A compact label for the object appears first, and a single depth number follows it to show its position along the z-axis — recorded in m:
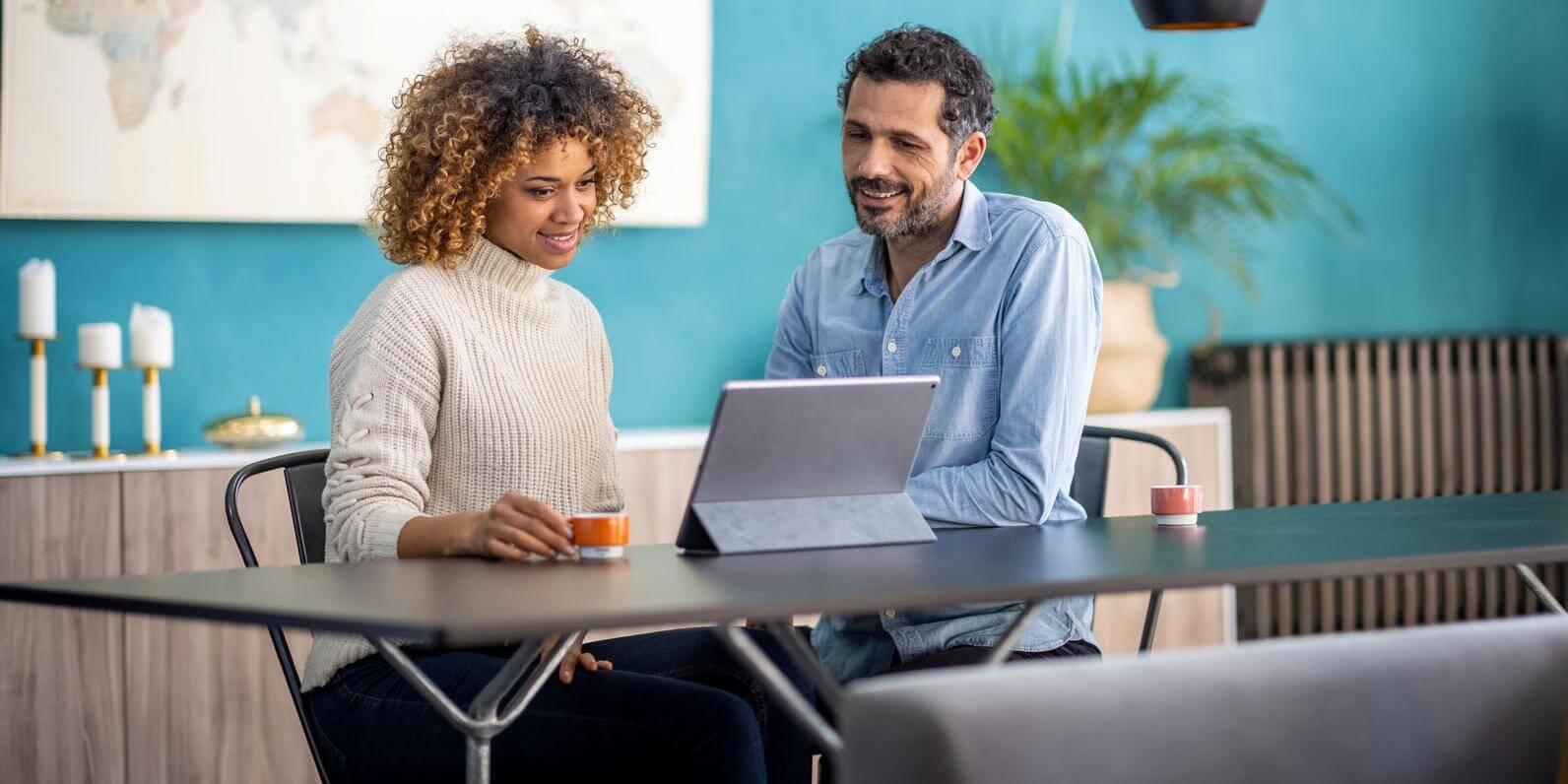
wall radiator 4.83
